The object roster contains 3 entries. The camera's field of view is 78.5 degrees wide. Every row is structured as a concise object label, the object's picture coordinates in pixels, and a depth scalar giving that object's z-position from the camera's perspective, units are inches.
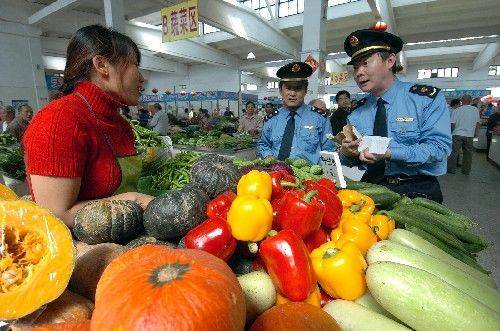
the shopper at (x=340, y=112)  259.6
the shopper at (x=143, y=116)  575.1
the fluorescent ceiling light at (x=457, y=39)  572.9
